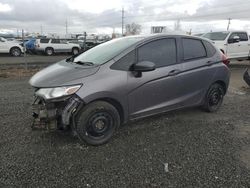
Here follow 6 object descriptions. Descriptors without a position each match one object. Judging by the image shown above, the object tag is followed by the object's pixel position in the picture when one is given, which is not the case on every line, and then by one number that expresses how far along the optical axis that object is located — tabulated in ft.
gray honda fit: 8.58
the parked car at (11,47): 49.42
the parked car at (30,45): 56.31
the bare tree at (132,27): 194.02
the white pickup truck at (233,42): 31.70
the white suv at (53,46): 55.21
